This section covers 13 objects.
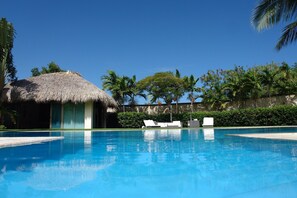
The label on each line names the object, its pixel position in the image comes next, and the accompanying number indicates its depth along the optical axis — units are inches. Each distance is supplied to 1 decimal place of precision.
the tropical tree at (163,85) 856.9
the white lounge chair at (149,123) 745.0
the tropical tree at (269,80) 940.0
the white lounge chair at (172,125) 738.2
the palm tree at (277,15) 330.7
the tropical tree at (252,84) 915.9
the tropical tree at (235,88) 942.9
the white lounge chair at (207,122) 785.8
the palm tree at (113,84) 994.7
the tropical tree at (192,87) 930.4
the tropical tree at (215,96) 975.6
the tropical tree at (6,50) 585.0
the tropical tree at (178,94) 880.3
